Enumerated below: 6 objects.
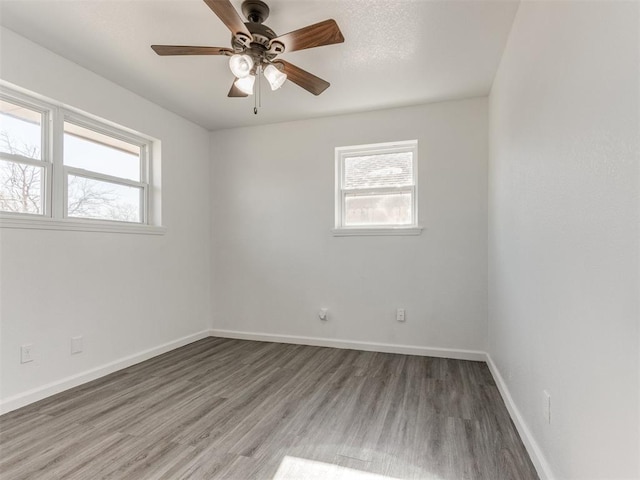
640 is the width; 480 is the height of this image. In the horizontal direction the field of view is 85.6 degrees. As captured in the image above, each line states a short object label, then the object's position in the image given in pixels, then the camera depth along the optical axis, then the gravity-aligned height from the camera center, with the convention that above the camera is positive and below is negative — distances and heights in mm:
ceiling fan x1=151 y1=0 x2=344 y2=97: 1838 +1136
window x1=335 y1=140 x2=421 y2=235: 3654 +562
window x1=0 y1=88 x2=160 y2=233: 2438 +610
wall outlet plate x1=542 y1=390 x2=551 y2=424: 1537 -754
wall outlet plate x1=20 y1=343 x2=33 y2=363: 2387 -773
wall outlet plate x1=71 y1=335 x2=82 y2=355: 2727 -817
